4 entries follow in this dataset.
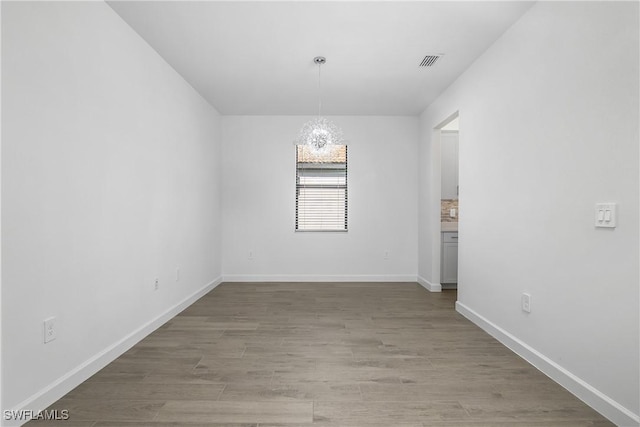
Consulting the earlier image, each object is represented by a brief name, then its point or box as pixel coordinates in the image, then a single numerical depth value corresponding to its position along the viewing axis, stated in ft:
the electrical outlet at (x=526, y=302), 8.58
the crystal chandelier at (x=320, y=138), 13.02
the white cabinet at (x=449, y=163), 17.66
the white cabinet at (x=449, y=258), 16.79
